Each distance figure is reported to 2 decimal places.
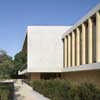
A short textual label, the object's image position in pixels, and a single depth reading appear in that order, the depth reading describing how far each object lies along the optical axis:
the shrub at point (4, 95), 8.21
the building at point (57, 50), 13.18
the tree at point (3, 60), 19.71
